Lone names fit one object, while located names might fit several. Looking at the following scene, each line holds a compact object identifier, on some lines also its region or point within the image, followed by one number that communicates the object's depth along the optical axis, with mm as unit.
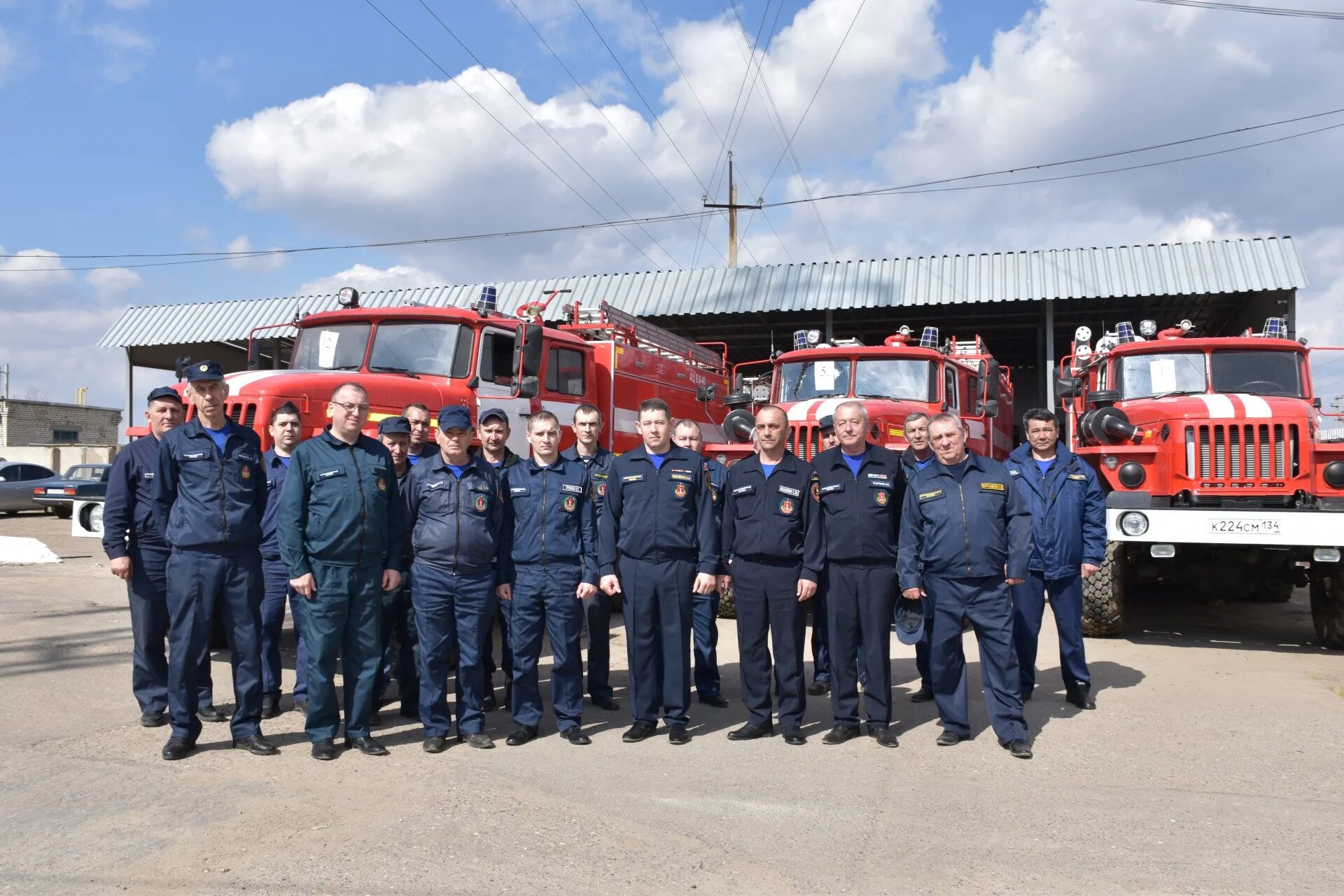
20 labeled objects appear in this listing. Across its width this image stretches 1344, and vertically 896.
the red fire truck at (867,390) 9812
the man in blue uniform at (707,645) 6254
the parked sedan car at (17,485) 22156
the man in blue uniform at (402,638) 5727
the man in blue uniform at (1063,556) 6066
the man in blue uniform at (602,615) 5969
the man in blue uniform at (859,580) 5363
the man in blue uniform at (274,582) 5895
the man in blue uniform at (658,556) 5344
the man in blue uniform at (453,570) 5207
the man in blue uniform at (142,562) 5316
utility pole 29155
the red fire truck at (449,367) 7879
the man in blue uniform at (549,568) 5371
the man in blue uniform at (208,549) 5000
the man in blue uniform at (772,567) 5363
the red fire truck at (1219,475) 7441
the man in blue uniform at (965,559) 5320
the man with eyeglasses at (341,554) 4926
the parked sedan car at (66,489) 21281
